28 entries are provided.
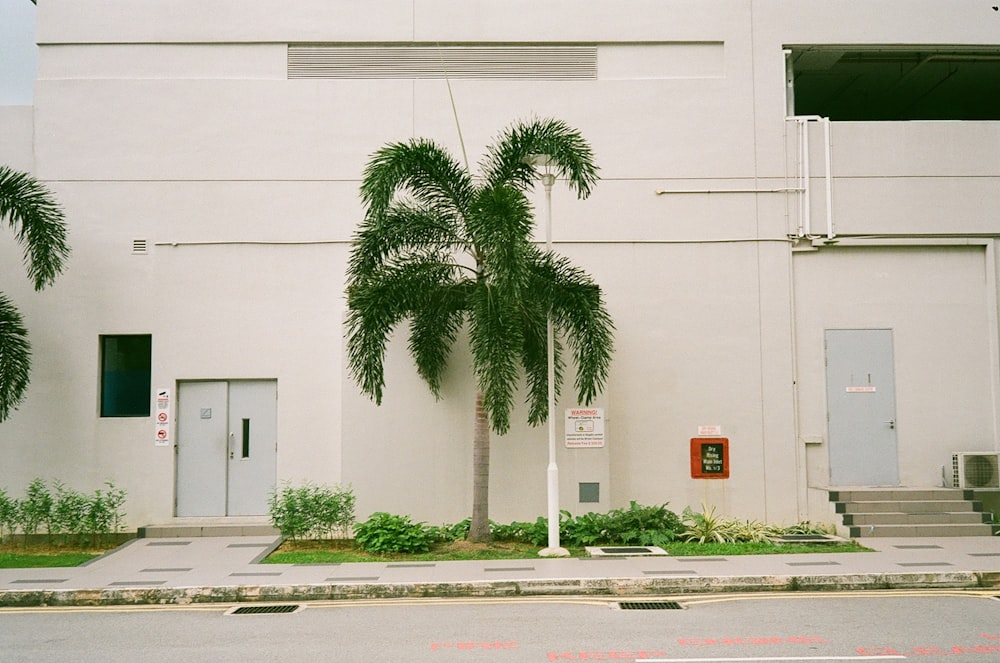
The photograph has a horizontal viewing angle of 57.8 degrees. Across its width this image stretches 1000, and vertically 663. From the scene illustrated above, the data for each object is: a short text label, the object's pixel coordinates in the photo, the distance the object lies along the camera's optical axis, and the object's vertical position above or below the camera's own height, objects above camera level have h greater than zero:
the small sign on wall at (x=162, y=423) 15.73 -0.16
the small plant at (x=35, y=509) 14.23 -1.48
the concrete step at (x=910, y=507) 14.88 -1.61
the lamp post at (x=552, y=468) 12.96 -0.82
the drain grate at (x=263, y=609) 10.12 -2.22
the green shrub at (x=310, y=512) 14.09 -1.55
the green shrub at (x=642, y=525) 13.87 -1.80
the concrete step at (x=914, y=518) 14.65 -1.78
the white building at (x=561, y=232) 15.79 +3.18
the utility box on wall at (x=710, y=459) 15.30 -0.83
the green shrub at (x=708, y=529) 14.06 -1.88
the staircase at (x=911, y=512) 14.40 -1.70
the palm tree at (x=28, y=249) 14.19 +2.56
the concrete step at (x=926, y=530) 14.37 -1.93
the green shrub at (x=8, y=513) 14.36 -1.55
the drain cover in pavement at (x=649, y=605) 10.09 -2.19
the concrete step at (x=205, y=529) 15.05 -1.92
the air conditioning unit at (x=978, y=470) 15.19 -1.04
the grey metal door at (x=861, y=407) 15.87 +0.03
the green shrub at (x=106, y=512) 14.30 -1.57
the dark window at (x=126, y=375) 15.93 +0.69
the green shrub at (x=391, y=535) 13.27 -1.82
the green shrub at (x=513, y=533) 14.12 -1.90
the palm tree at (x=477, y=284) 12.62 +1.88
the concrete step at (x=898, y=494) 15.05 -1.43
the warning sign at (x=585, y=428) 14.85 -0.28
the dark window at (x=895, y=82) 17.16 +6.79
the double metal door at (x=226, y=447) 15.82 -0.59
